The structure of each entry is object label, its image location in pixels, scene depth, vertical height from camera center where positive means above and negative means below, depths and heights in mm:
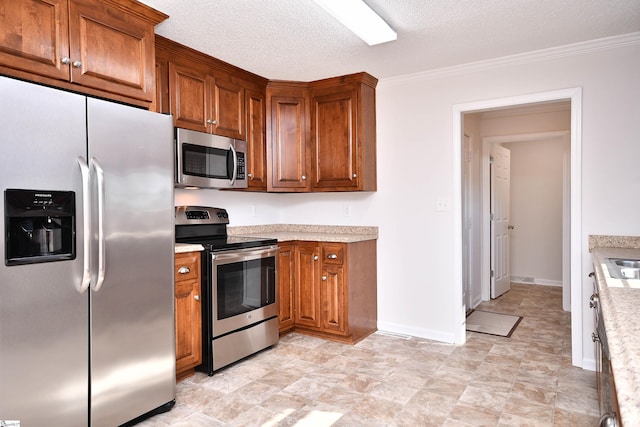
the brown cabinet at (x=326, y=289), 3557 -725
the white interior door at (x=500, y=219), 5305 -189
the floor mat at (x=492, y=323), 3879 -1172
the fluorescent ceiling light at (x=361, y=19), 2279 +1086
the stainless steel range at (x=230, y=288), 2865 -592
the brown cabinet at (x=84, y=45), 1869 +824
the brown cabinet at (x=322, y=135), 3752 +670
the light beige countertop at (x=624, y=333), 678 -306
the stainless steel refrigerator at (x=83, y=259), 1743 -236
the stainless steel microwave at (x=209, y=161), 2967 +366
